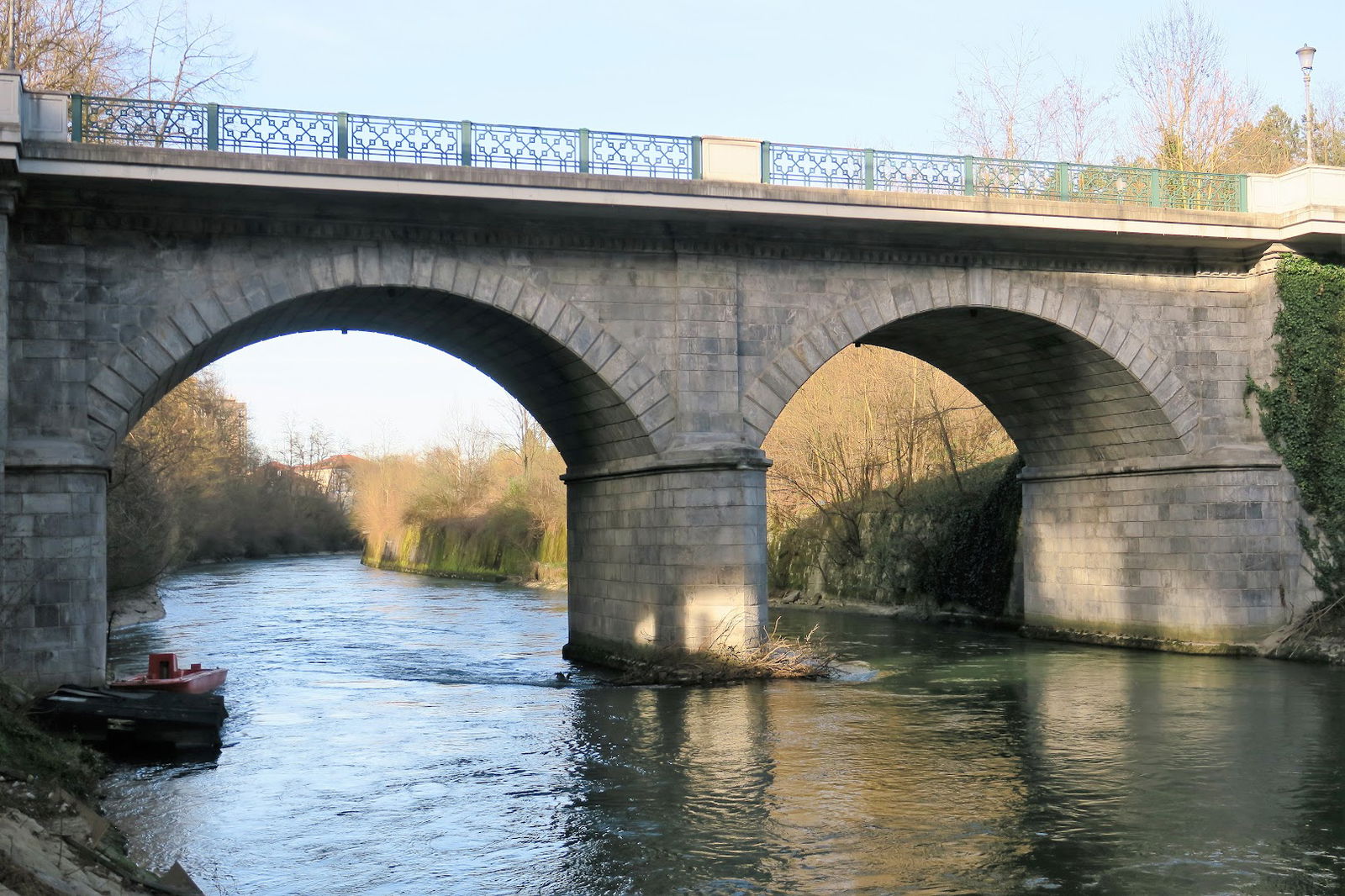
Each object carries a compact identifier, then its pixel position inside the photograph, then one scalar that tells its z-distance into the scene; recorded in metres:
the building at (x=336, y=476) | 94.16
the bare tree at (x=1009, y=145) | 33.00
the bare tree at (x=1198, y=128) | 30.52
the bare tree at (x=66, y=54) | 21.53
